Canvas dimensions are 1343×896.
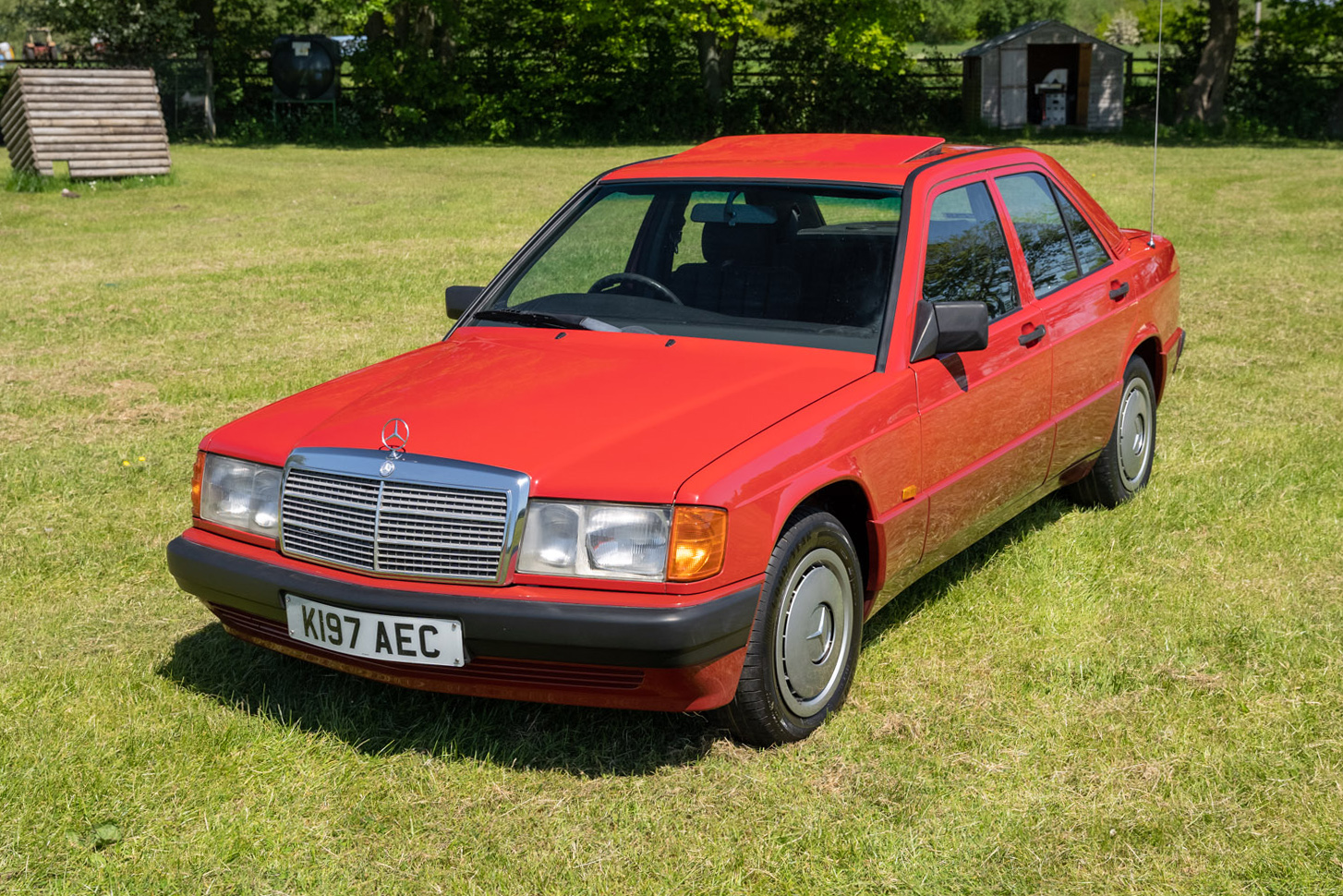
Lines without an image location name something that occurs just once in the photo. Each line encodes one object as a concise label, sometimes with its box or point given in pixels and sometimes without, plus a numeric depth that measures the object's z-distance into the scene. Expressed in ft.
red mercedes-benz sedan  10.82
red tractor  132.36
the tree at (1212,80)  103.60
